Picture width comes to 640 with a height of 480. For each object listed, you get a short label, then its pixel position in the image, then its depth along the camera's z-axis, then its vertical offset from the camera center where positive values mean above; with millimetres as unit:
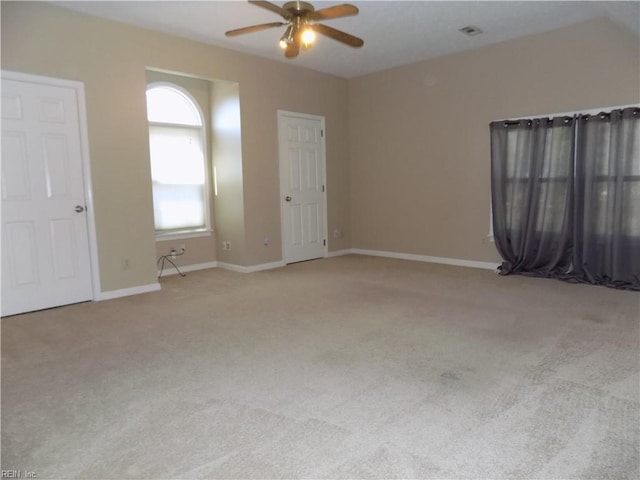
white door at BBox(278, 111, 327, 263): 6137 +104
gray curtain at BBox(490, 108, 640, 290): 4344 -122
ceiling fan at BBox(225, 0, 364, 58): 3082 +1292
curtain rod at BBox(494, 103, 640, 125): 4388 +795
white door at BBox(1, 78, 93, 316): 3846 -5
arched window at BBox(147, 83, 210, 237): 5445 +462
